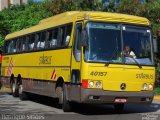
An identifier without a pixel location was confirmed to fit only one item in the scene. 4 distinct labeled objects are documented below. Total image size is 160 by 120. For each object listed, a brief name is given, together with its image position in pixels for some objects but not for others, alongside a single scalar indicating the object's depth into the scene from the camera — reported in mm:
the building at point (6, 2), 82181
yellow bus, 14969
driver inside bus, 15375
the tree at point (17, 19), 43844
